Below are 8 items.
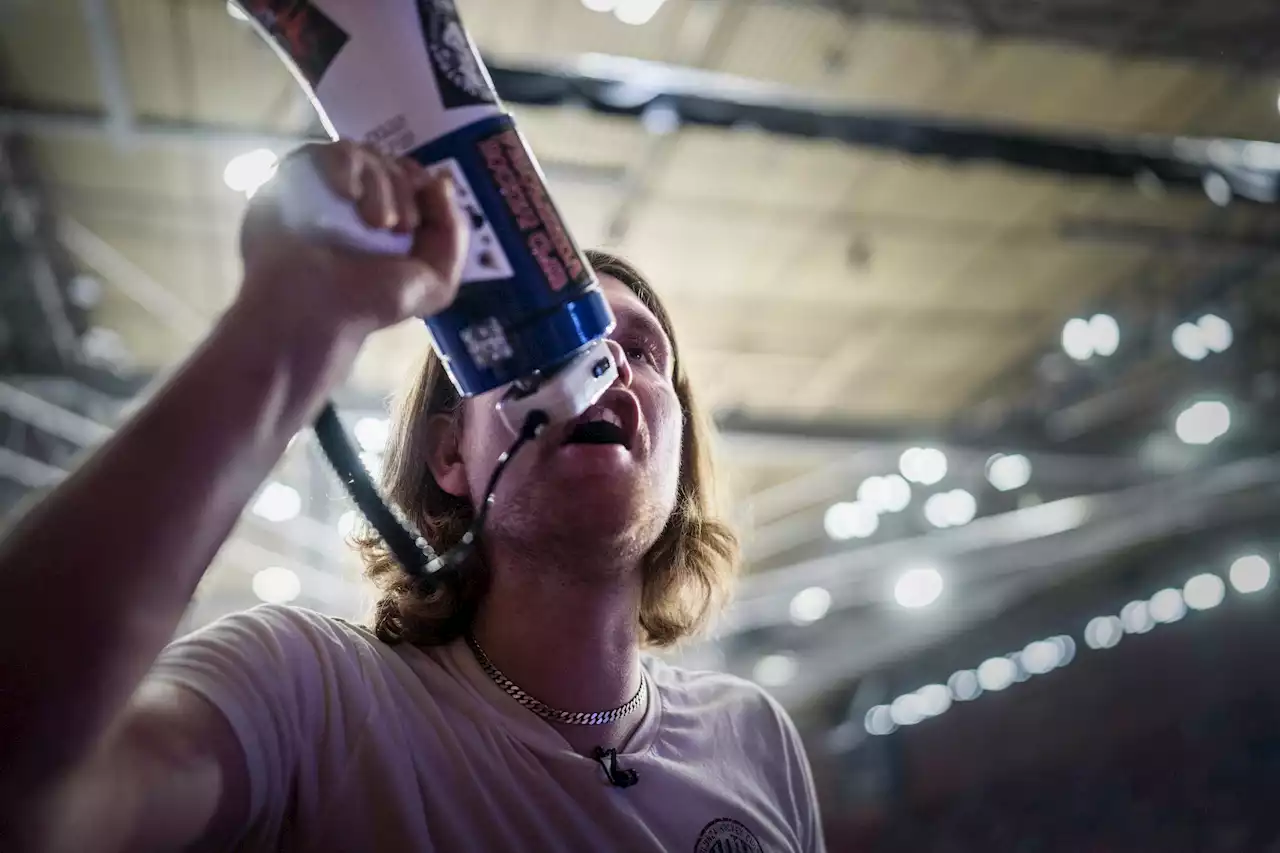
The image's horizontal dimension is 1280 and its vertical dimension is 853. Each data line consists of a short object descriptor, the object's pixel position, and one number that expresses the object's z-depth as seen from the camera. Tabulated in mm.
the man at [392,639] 453
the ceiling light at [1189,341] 4727
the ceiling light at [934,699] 10070
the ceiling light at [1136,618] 7570
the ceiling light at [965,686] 9566
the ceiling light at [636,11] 3113
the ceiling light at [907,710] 10492
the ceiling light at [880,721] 10781
